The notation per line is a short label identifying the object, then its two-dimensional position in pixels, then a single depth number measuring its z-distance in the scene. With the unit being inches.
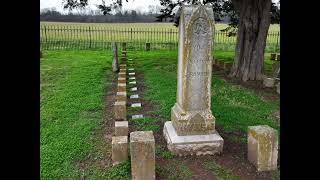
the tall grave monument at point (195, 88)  204.4
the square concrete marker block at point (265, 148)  184.7
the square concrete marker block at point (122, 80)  370.4
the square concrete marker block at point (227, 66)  553.7
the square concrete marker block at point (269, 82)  421.4
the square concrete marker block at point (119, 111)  270.5
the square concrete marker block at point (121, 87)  334.3
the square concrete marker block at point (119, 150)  194.7
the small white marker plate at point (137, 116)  285.6
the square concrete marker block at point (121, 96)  299.4
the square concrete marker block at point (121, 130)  230.1
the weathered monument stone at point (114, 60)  521.7
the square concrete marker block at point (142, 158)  175.0
